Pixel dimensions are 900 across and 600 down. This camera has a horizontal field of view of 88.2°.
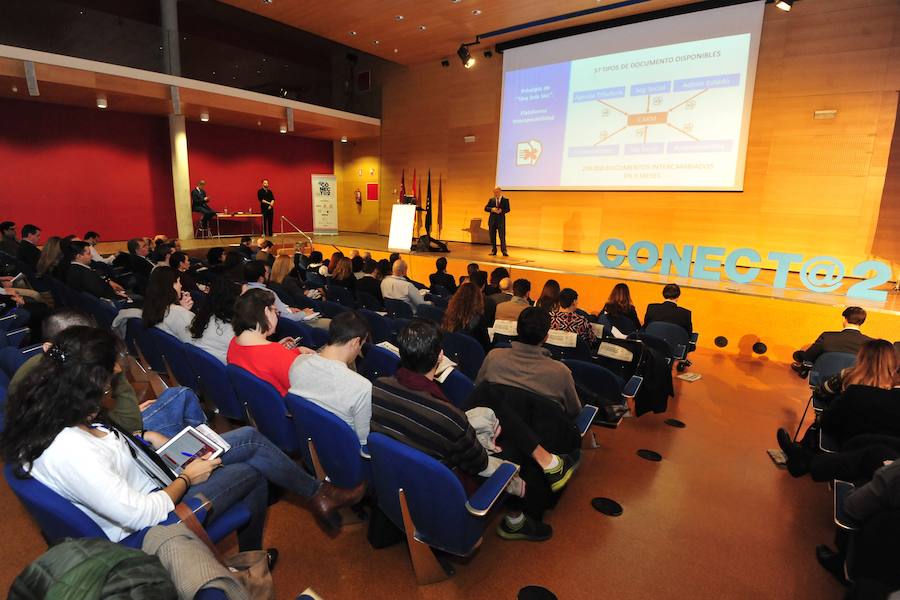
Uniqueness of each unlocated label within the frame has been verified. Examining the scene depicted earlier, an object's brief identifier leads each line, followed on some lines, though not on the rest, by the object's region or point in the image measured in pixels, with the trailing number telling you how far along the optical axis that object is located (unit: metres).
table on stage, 13.12
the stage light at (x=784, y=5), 7.33
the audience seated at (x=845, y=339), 4.03
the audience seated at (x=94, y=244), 7.12
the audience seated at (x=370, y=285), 5.57
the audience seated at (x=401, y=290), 5.09
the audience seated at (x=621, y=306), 4.76
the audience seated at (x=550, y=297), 4.12
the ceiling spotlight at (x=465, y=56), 10.80
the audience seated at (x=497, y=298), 4.61
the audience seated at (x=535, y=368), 2.41
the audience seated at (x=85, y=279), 5.16
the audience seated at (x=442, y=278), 6.63
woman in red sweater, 2.65
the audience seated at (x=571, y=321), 3.74
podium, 10.52
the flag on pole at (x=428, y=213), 12.49
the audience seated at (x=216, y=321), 3.18
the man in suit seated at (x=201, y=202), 12.27
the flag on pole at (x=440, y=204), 13.09
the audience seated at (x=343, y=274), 5.76
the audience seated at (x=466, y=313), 3.97
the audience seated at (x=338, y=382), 2.21
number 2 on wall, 5.87
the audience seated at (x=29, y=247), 6.80
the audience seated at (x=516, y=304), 4.09
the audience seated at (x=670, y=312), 4.81
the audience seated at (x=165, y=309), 3.30
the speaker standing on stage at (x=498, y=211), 10.12
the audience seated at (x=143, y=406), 2.02
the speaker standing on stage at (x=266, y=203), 13.38
